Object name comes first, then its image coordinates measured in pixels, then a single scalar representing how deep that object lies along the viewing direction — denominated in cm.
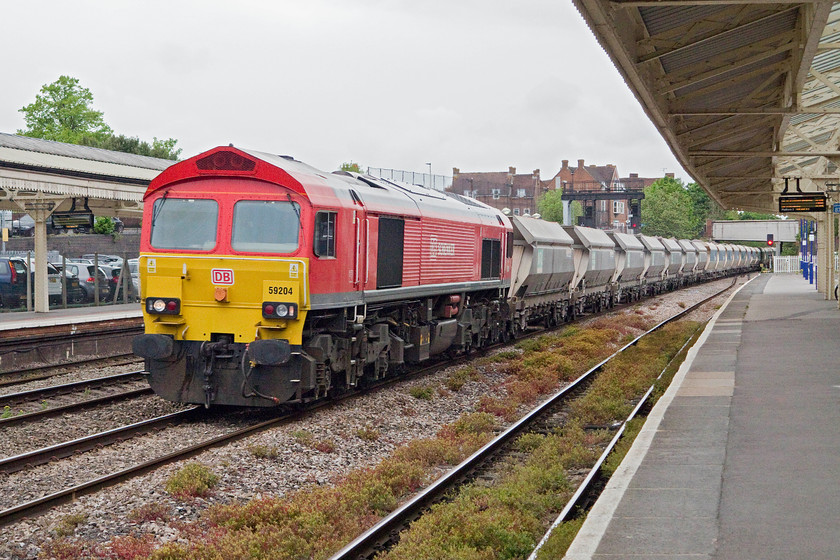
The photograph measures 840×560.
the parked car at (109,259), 4159
